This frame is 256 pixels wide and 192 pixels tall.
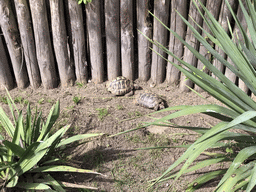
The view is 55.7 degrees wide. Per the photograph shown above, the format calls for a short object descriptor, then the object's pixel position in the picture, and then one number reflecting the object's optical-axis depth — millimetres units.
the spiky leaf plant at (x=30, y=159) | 2381
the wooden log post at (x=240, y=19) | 3694
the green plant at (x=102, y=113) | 3715
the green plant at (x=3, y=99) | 4109
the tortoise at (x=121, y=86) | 4281
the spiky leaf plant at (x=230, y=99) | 1583
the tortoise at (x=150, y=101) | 4055
